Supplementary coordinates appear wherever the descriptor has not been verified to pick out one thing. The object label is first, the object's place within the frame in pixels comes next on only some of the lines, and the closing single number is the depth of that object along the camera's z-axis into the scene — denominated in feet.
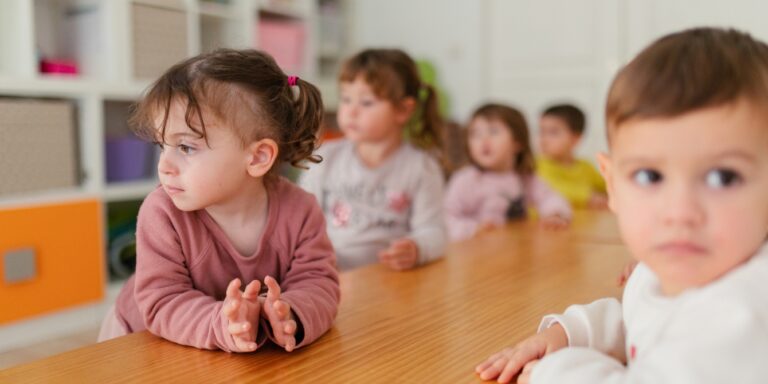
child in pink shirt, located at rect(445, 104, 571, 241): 7.43
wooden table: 2.51
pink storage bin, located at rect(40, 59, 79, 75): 8.25
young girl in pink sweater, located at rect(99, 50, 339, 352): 2.82
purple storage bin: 9.07
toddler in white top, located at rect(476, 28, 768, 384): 1.81
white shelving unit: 7.73
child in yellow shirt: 8.97
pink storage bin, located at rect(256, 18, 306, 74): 10.95
